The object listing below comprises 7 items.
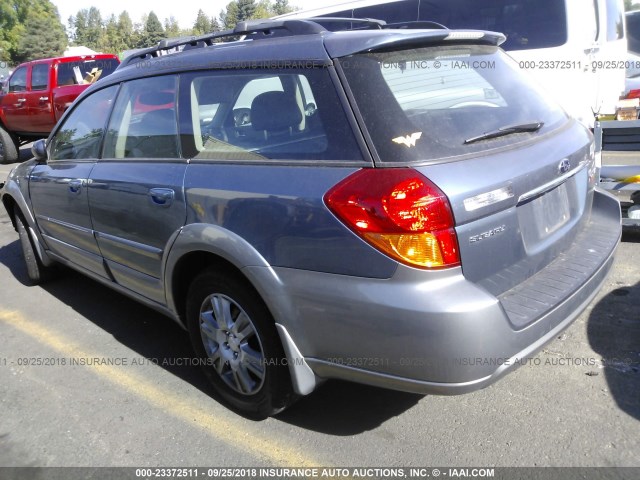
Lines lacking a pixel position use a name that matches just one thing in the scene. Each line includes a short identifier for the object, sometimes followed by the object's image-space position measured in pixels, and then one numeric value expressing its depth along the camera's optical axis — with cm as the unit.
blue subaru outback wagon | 215
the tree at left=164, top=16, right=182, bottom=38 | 10956
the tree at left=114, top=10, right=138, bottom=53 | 9750
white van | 668
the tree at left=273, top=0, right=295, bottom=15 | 9394
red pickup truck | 1146
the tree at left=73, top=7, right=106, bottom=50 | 10889
